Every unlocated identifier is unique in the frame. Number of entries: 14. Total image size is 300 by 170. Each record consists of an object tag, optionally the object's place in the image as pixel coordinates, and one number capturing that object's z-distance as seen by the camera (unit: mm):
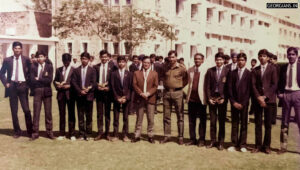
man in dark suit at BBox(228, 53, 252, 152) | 6574
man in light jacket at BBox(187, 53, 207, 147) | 6989
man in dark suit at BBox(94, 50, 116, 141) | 7504
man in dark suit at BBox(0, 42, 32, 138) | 7535
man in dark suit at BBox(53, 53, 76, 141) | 7449
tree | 19141
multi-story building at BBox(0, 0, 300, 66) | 25438
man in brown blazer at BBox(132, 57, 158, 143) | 7281
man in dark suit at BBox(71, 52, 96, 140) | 7371
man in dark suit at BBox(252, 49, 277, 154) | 6480
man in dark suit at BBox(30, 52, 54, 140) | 7441
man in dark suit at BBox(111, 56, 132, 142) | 7375
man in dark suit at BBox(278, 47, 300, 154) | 6395
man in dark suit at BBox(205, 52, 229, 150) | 6793
